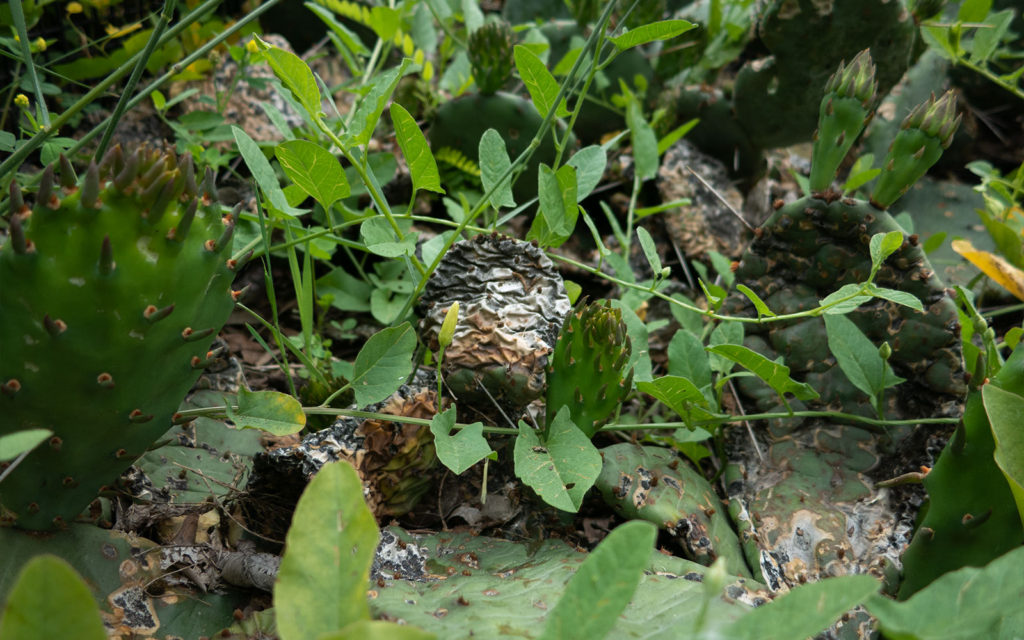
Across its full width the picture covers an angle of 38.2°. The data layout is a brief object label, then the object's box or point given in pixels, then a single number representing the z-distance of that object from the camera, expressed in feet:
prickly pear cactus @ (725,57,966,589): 1.92
